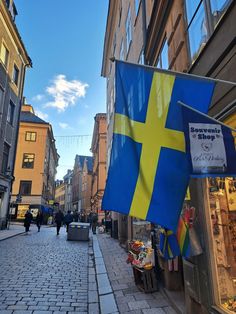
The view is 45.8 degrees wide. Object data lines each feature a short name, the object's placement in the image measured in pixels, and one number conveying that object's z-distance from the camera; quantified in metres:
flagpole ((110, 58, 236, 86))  3.31
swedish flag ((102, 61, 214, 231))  3.04
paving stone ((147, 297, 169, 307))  5.12
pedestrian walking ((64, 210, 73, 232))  21.87
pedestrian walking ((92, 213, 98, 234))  23.25
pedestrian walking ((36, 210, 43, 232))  23.62
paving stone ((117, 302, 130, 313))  4.95
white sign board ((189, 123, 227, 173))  3.11
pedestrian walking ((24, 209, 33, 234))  21.07
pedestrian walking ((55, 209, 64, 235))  20.07
